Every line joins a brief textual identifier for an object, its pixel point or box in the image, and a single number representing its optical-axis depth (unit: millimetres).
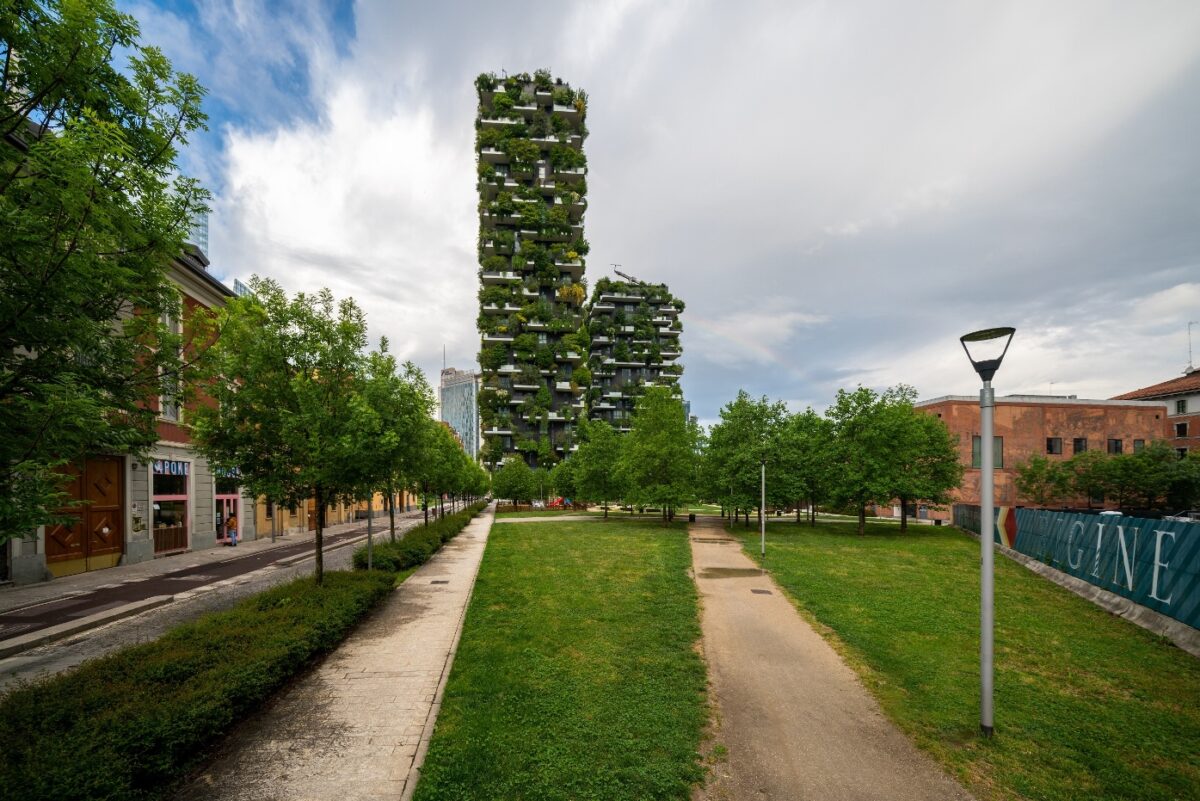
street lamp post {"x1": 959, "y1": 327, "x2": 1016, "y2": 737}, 6367
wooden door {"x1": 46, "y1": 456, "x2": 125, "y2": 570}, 17797
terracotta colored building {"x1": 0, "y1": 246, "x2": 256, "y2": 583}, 17547
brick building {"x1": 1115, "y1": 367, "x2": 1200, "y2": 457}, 55156
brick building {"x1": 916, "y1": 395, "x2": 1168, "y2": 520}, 53062
